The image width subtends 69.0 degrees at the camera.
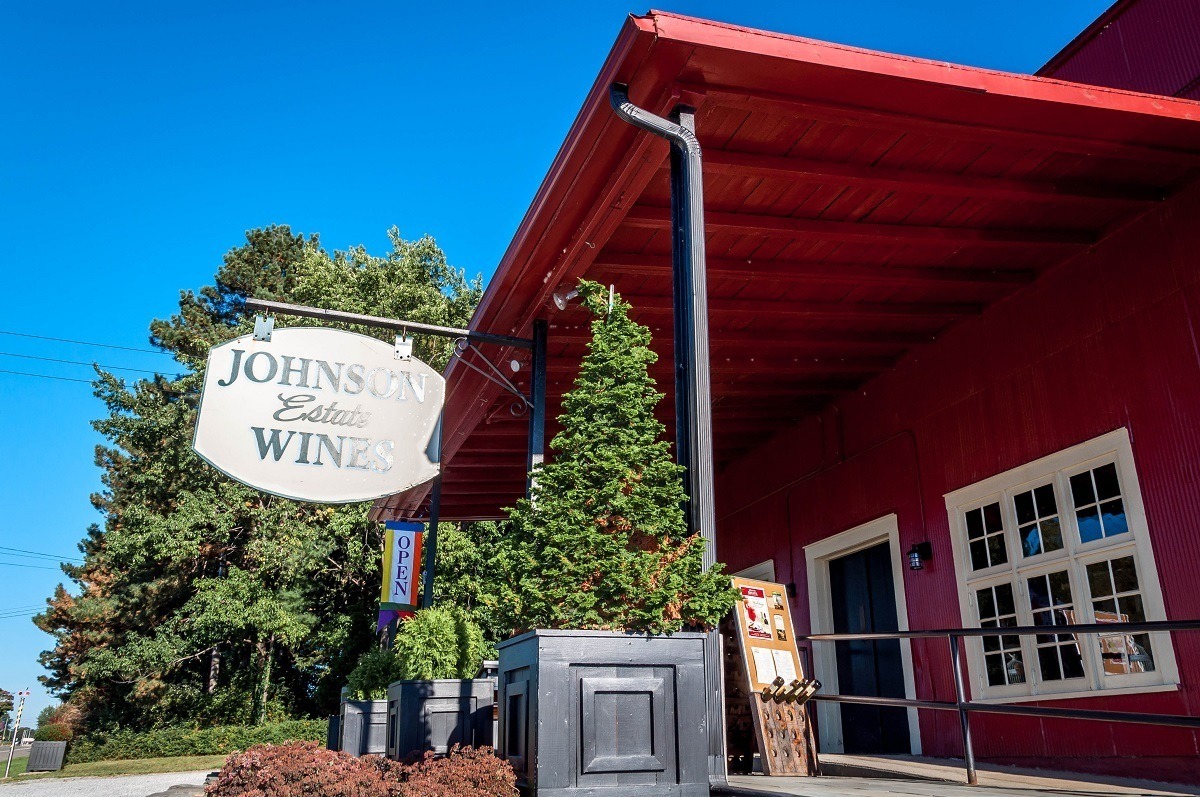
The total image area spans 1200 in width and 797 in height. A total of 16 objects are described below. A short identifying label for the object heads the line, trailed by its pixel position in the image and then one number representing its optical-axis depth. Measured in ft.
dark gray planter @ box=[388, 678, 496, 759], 19.90
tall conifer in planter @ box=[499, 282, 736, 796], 10.73
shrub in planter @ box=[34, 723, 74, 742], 84.64
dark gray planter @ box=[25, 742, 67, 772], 73.31
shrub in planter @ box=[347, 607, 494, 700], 21.43
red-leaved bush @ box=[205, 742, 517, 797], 10.59
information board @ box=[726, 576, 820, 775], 16.61
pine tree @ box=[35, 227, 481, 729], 79.82
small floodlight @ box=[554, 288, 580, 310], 20.36
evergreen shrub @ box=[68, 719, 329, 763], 73.27
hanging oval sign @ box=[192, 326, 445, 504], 17.72
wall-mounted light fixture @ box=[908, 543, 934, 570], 24.39
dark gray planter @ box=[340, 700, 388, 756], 25.58
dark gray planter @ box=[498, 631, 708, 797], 10.57
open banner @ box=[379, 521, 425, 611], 29.58
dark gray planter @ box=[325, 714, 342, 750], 29.55
